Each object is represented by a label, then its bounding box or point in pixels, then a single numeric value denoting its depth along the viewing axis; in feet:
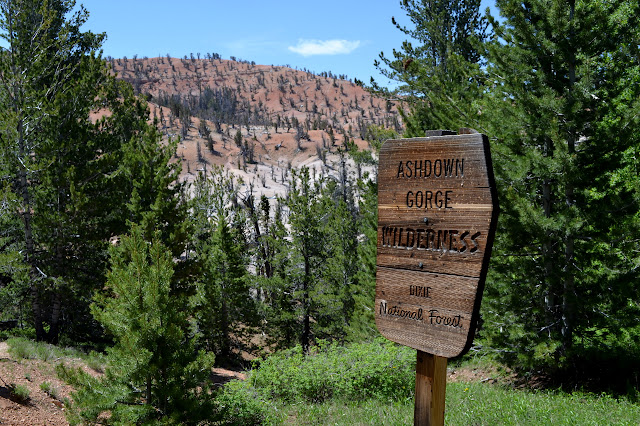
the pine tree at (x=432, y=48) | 45.42
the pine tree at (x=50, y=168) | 48.19
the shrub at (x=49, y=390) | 31.97
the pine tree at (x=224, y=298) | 75.61
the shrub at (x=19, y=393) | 28.53
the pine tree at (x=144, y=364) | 20.40
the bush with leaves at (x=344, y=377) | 27.84
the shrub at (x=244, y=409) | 24.45
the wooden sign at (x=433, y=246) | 8.89
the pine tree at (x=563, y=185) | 23.34
